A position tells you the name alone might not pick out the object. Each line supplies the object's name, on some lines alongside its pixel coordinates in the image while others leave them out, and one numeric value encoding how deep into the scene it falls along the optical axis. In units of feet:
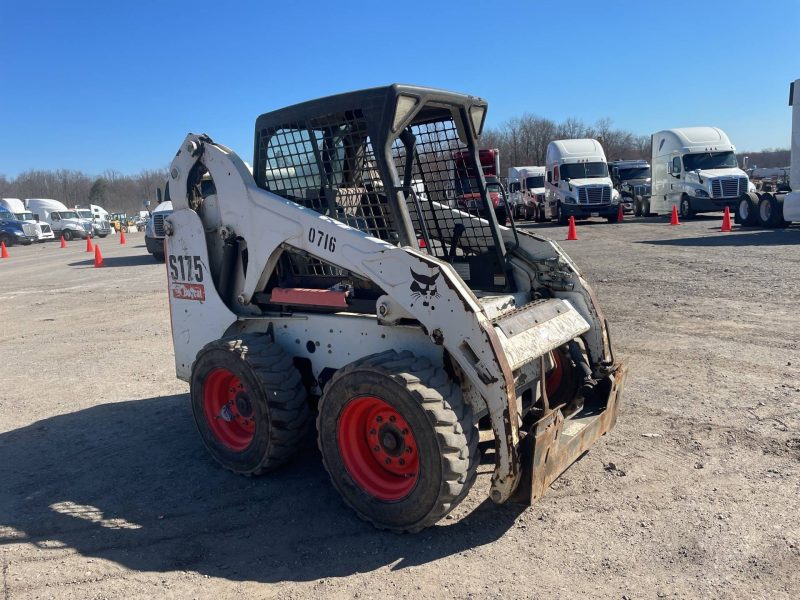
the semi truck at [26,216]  123.14
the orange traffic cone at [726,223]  60.44
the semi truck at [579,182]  82.74
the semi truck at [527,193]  98.41
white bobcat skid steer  10.73
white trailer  55.26
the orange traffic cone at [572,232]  63.00
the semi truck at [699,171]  73.61
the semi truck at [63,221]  132.16
